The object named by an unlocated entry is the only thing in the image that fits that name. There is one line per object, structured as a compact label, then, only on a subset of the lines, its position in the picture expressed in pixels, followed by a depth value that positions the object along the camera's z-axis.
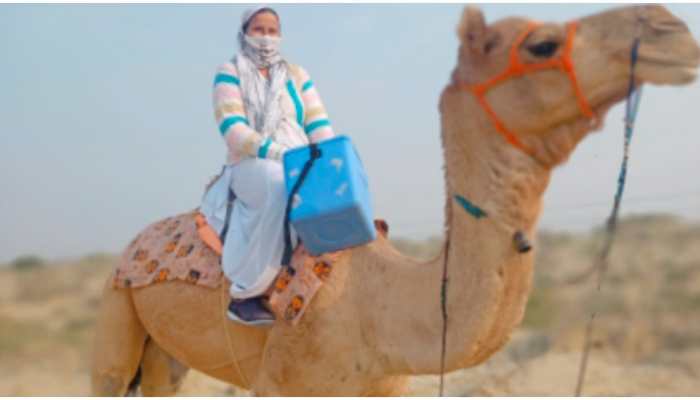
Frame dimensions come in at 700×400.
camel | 3.14
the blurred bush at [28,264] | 23.52
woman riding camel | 3.98
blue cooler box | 3.58
